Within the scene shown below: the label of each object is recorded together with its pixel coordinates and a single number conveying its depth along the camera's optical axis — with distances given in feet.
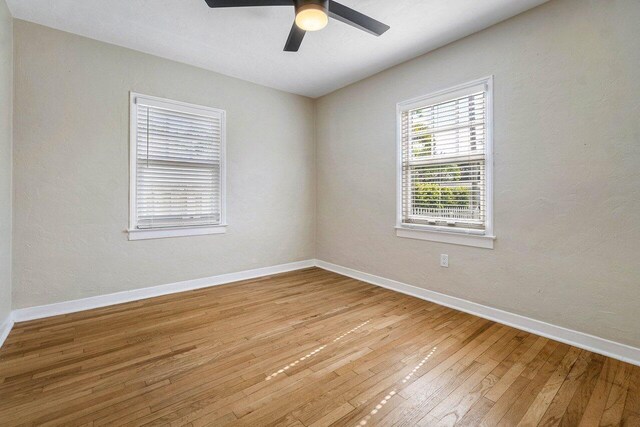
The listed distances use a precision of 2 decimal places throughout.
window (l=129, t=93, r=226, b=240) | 10.33
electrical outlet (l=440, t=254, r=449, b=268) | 9.83
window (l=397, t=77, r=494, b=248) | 8.94
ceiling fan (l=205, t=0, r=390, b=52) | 6.45
